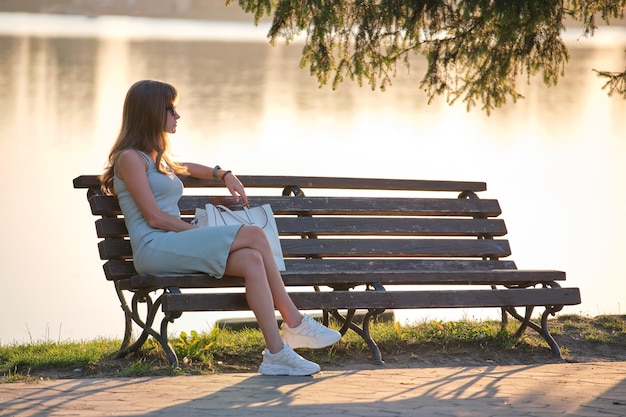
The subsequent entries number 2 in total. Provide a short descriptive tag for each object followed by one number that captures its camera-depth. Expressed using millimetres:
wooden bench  13922
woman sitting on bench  13172
